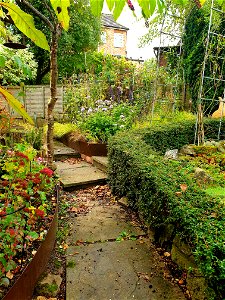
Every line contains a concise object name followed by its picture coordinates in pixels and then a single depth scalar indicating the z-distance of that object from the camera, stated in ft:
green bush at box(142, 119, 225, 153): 17.44
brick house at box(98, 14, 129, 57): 86.79
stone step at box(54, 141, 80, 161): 19.91
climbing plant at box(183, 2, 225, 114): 29.27
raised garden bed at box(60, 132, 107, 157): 18.86
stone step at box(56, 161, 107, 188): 14.69
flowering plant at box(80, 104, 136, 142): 19.75
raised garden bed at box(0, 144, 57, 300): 5.98
